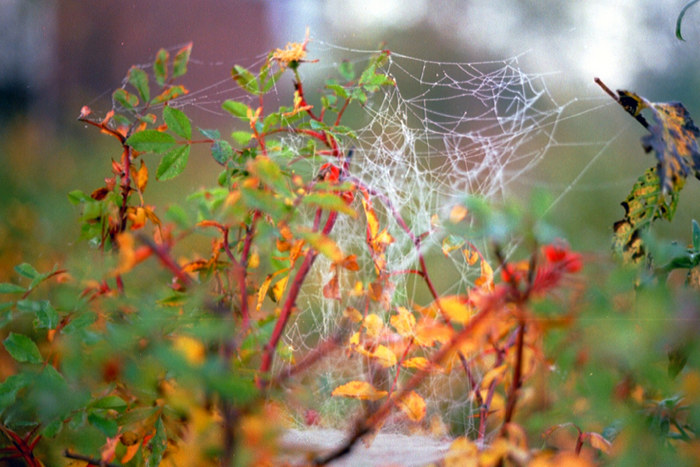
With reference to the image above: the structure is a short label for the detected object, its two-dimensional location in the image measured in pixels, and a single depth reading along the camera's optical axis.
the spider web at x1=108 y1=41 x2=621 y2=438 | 1.04
